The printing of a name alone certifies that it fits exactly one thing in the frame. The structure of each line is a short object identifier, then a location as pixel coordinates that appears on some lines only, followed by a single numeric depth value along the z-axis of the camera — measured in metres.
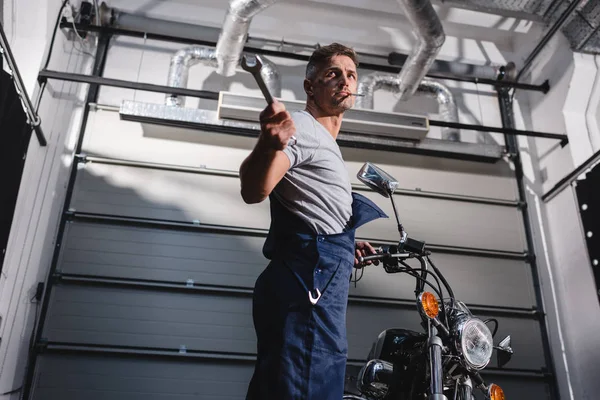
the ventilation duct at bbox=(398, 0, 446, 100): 4.05
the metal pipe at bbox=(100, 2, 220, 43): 4.93
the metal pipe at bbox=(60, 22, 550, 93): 4.54
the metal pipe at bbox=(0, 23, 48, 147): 2.83
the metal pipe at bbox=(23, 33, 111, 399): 3.56
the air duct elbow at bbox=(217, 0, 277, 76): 3.93
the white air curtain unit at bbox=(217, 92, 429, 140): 4.18
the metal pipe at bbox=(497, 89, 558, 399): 4.26
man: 1.15
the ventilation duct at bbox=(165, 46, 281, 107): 4.44
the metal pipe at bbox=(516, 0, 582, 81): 4.41
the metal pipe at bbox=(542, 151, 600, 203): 4.11
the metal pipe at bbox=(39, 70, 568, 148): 3.83
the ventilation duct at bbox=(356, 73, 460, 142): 4.79
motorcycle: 1.81
